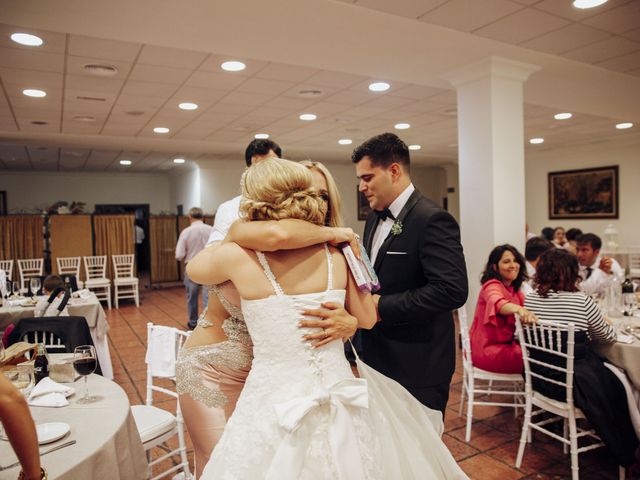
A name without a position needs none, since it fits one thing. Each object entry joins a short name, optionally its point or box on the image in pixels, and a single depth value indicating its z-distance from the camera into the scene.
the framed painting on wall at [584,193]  10.91
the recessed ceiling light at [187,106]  6.21
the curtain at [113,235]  9.93
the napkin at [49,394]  1.86
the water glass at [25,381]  1.98
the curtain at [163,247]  11.95
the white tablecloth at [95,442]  1.43
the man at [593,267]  4.71
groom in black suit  1.89
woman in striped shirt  2.74
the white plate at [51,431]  1.53
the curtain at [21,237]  9.31
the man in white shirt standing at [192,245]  6.91
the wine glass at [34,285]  5.09
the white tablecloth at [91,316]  4.47
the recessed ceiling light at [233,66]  4.62
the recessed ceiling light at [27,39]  3.79
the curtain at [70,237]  9.55
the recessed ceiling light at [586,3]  3.50
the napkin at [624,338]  3.00
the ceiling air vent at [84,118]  6.79
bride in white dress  1.41
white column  4.68
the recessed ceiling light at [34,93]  5.39
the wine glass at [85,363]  1.89
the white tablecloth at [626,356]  2.90
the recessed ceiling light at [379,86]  5.48
